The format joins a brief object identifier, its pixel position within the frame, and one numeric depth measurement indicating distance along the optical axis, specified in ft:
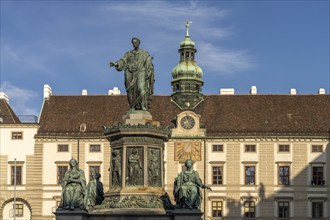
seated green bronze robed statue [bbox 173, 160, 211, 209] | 75.36
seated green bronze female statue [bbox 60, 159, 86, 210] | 76.48
